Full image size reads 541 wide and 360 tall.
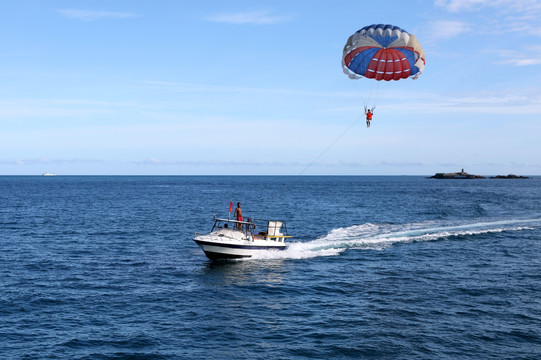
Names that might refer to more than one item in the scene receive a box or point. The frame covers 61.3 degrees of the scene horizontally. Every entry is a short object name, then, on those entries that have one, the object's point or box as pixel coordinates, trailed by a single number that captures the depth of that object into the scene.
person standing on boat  36.46
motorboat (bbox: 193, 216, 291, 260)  35.53
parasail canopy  35.28
